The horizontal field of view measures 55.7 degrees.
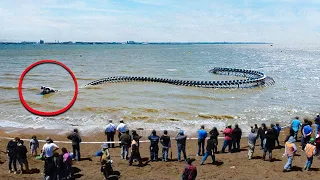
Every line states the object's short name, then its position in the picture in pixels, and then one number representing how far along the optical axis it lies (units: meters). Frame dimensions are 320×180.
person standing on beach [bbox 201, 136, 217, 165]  12.51
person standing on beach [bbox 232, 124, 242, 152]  14.42
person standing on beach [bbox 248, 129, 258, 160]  13.32
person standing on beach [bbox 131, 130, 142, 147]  12.52
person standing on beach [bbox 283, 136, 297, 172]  11.33
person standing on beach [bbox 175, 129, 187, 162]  12.87
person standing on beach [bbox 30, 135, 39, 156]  13.60
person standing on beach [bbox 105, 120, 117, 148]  15.10
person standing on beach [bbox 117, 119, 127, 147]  14.40
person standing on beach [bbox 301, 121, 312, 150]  14.18
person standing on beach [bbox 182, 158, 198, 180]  9.29
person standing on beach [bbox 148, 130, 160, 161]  12.95
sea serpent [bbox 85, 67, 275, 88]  47.59
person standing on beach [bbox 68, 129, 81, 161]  13.02
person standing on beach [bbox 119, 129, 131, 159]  12.96
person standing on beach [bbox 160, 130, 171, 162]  12.91
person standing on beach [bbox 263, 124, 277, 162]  12.66
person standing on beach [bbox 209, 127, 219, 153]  12.86
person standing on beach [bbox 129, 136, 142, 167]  12.30
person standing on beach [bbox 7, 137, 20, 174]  11.47
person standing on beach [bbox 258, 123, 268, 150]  14.34
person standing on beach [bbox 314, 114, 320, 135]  14.74
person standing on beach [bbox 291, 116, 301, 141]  15.51
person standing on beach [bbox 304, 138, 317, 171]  11.37
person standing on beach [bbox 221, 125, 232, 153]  14.12
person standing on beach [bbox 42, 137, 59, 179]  10.14
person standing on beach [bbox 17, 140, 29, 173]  11.36
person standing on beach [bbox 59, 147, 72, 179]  10.42
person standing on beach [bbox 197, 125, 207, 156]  13.50
